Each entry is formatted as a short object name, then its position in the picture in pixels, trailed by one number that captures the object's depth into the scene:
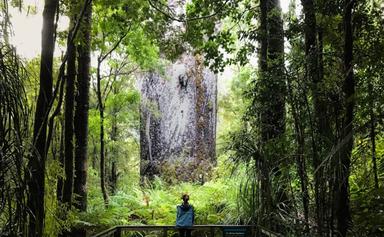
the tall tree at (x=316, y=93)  3.19
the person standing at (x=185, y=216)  6.23
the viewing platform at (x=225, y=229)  5.06
